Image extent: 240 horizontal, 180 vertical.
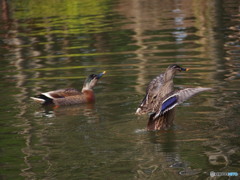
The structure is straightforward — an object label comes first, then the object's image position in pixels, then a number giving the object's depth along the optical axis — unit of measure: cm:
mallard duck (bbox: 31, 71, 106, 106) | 1345
